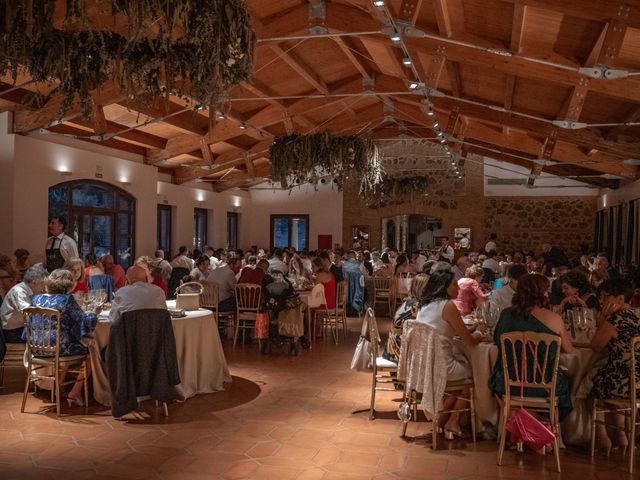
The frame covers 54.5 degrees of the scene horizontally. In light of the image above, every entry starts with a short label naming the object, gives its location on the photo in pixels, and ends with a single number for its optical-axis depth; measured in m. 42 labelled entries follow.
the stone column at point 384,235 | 19.89
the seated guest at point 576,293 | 5.42
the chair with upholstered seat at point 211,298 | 8.31
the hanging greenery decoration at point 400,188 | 17.53
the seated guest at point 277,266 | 9.90
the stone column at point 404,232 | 22.20
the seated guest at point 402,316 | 5.03
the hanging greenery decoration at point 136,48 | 3.38
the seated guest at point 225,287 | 8.44
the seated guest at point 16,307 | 5.62
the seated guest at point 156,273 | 6.59
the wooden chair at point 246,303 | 8.02
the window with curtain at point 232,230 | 19.67
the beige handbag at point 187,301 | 5.78
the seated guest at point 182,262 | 10.88
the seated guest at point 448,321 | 4.39
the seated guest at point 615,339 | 4.10
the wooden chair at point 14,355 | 5.65
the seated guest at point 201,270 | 9.34
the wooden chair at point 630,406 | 3.94
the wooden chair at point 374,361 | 4.93
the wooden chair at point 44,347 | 4.90
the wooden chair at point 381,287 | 11.50
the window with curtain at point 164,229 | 15.31
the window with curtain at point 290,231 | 20.20
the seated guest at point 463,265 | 9.06
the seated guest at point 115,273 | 8.24
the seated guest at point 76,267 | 6.40
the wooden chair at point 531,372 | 3.94
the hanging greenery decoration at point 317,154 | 9.49
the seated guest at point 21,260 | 8.00
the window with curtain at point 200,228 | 17.47
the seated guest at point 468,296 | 5.95
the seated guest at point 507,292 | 5.64
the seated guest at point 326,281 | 8.47
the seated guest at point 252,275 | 8.11
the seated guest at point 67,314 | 5.09
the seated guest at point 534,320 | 4.08
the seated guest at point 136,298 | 4.84
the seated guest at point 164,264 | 8.97
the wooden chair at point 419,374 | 4.37
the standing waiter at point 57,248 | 7.50
